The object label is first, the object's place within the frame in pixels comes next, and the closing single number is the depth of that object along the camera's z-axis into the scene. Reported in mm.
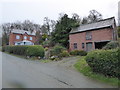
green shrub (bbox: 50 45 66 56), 16884
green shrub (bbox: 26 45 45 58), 15703
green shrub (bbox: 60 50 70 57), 15900
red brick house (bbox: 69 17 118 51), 18239
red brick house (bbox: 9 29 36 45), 40250
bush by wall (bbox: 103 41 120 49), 12452
